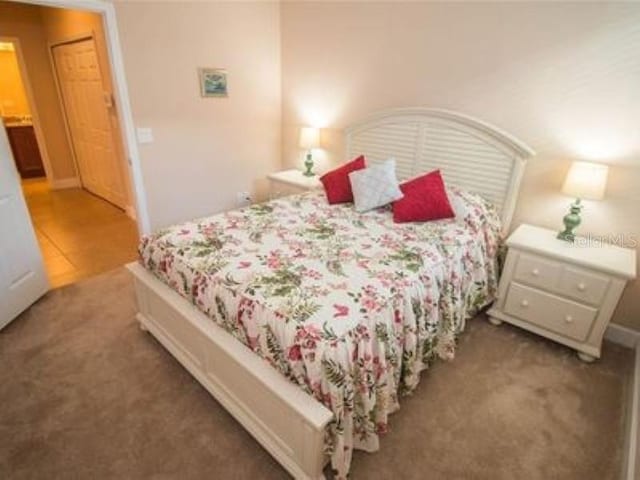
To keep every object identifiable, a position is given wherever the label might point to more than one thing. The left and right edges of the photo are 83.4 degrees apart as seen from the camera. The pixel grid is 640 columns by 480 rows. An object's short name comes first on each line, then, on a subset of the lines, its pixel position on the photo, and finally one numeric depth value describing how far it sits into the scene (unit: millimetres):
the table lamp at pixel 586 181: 2127
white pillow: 2660
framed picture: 3363
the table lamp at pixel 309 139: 3681
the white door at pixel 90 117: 4117
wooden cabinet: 5422
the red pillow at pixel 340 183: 2875
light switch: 3063
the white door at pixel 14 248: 2340
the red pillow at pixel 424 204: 2463
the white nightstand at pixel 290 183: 3531
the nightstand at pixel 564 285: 2094
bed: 1404
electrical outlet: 4109
